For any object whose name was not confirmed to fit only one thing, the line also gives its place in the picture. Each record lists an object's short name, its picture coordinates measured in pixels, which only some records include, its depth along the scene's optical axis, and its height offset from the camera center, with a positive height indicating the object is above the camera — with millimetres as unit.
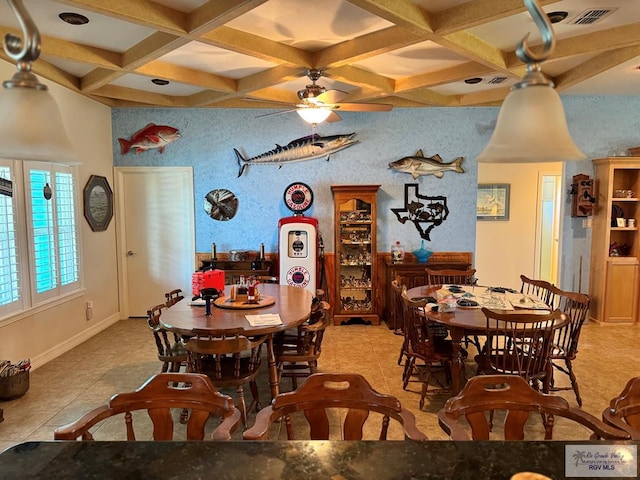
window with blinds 3754 -221
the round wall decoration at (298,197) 5750 +150
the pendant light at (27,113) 1089 +257
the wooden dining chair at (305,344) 3307 -1061
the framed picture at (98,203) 5059 +80
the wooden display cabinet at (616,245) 5367 -465
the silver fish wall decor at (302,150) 5711 +752
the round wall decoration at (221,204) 5789 +65
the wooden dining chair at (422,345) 3303 -1079
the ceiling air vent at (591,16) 3032 +1345
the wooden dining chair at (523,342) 2805 -897
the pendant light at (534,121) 1149 +226
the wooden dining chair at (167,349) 3170 -1065
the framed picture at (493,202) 6793 +88
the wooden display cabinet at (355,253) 5473 -576
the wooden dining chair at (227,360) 2654 -1020
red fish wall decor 5652 +905
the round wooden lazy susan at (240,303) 3368 -735
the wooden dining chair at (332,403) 1615 -714
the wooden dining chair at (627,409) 1497 -698
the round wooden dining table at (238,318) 2850 -758
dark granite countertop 1194 -708
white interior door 5812 -326
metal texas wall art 5789 -26
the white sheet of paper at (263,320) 2934 -754
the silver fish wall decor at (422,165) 5688 +550
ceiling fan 3811 +931
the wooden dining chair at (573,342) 3275 -1012
